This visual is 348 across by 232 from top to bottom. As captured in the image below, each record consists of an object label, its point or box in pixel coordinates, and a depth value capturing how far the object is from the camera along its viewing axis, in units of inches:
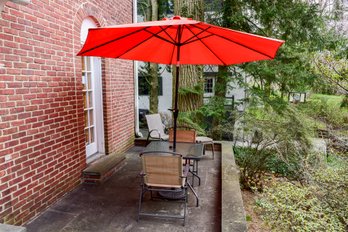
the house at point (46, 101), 106.3
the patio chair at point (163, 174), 119.6
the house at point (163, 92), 528.4
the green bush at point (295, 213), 108.9
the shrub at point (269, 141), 224.8
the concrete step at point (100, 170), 164.2
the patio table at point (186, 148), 144.1
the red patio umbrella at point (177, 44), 106.9
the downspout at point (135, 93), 254.8
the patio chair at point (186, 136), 185.8
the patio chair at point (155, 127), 223.0
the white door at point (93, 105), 182.4
